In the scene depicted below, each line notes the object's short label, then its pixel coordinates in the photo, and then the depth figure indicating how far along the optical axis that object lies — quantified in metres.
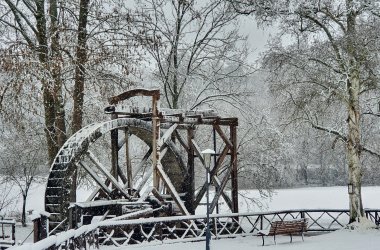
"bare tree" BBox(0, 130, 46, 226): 37.84
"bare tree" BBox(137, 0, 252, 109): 26.58
